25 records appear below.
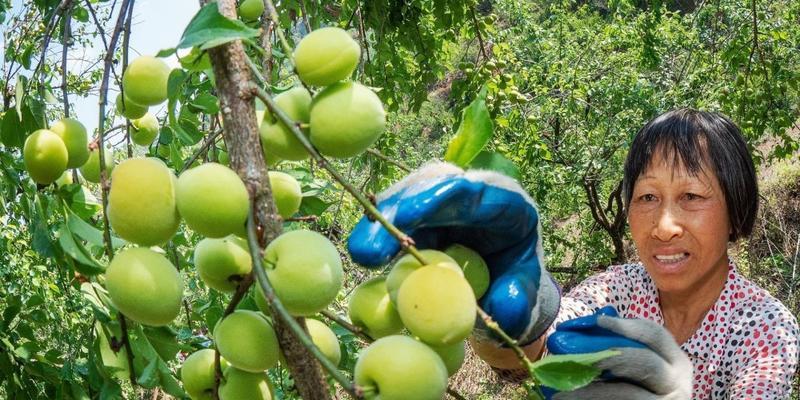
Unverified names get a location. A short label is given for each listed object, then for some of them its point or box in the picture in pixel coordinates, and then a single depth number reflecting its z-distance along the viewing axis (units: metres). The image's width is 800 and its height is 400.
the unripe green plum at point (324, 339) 0.78
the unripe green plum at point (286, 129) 0.73
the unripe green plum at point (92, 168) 1.18
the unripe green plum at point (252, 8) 1.13
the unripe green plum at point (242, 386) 0.77
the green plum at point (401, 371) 0.64
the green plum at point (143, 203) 0.71
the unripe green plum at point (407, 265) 0.73
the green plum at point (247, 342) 0.70
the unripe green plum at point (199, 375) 0.84
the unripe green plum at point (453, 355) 0.75
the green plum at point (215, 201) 0.66
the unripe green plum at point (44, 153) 0.99
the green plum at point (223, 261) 0.77
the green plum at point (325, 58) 0.73
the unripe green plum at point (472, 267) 0.89
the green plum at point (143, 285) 0.72
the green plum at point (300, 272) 0.65
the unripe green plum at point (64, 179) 1.18
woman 0.99
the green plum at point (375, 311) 0.76
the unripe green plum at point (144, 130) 1.24
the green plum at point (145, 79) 0.91
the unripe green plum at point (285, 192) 0.83
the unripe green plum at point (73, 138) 1.02
